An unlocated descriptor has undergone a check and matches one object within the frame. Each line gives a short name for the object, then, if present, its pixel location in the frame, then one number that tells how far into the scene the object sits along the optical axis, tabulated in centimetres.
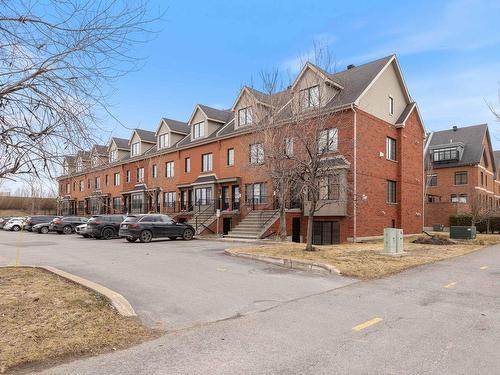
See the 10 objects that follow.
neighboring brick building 4769
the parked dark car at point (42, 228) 3703
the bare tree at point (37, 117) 601
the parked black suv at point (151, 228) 2336
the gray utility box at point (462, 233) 2567
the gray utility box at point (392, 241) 1582
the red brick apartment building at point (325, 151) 2373
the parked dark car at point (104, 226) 2730
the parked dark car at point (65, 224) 3569
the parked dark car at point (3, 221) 4952
